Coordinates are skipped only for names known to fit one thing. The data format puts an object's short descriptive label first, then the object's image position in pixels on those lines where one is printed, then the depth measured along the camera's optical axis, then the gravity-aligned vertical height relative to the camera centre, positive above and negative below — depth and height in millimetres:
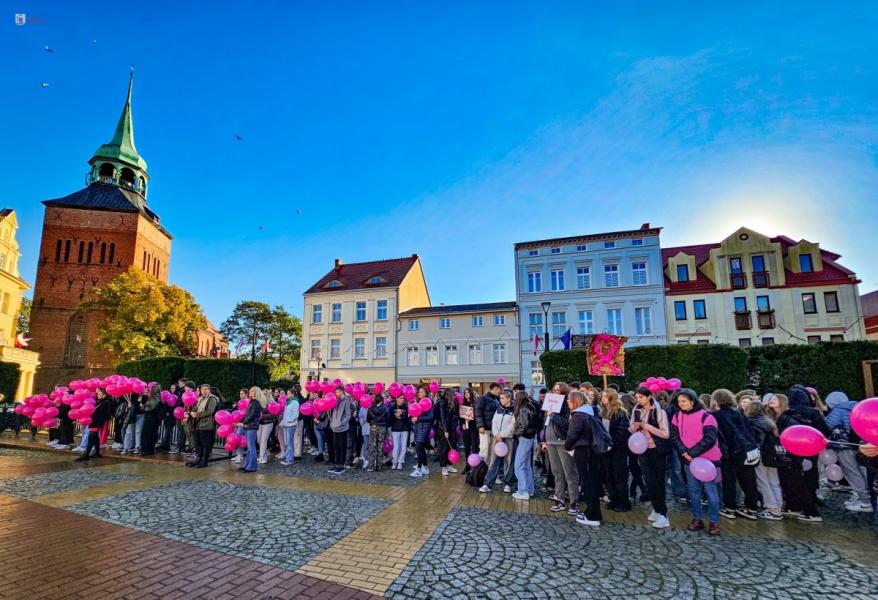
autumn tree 37469 +4682
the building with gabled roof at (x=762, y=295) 30094 +5281
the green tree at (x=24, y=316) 51644 +6324
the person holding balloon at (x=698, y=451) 6047 -1163
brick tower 46000 +12027
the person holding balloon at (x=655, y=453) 6473 -1276
